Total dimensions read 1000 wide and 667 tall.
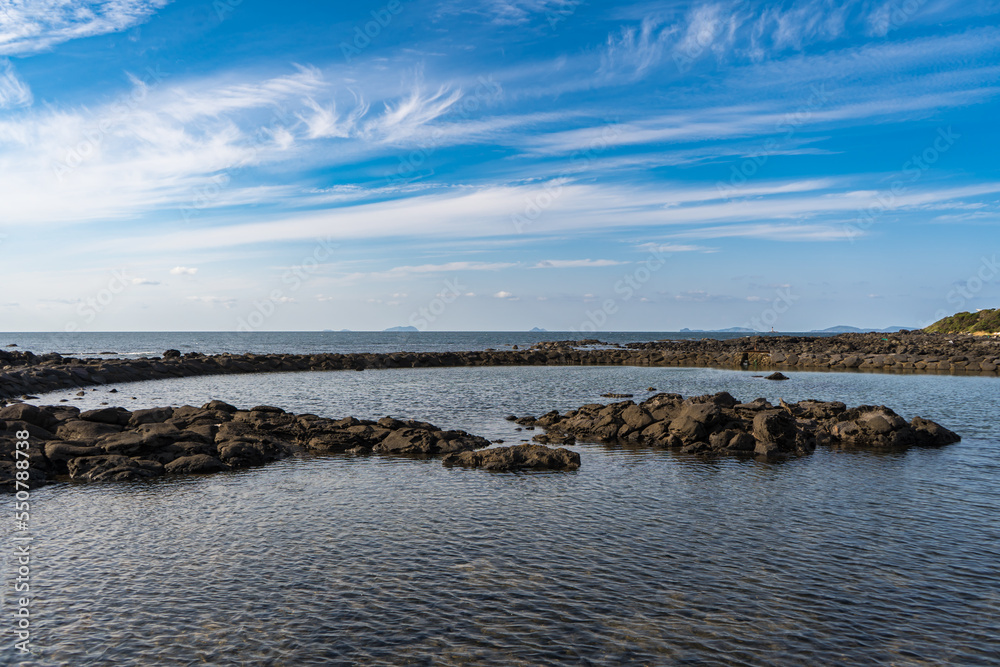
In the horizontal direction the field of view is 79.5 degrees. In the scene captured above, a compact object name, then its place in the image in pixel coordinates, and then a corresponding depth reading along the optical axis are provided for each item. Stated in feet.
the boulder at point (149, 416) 98.99
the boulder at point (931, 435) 97.86
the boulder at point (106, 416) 97.19
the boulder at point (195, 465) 80.07
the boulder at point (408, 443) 94.53
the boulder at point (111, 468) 75.82
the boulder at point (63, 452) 78.69
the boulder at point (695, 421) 99.18
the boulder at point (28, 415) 91.66
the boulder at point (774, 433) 94.53
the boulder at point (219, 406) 120.11
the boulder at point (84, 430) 87.86
